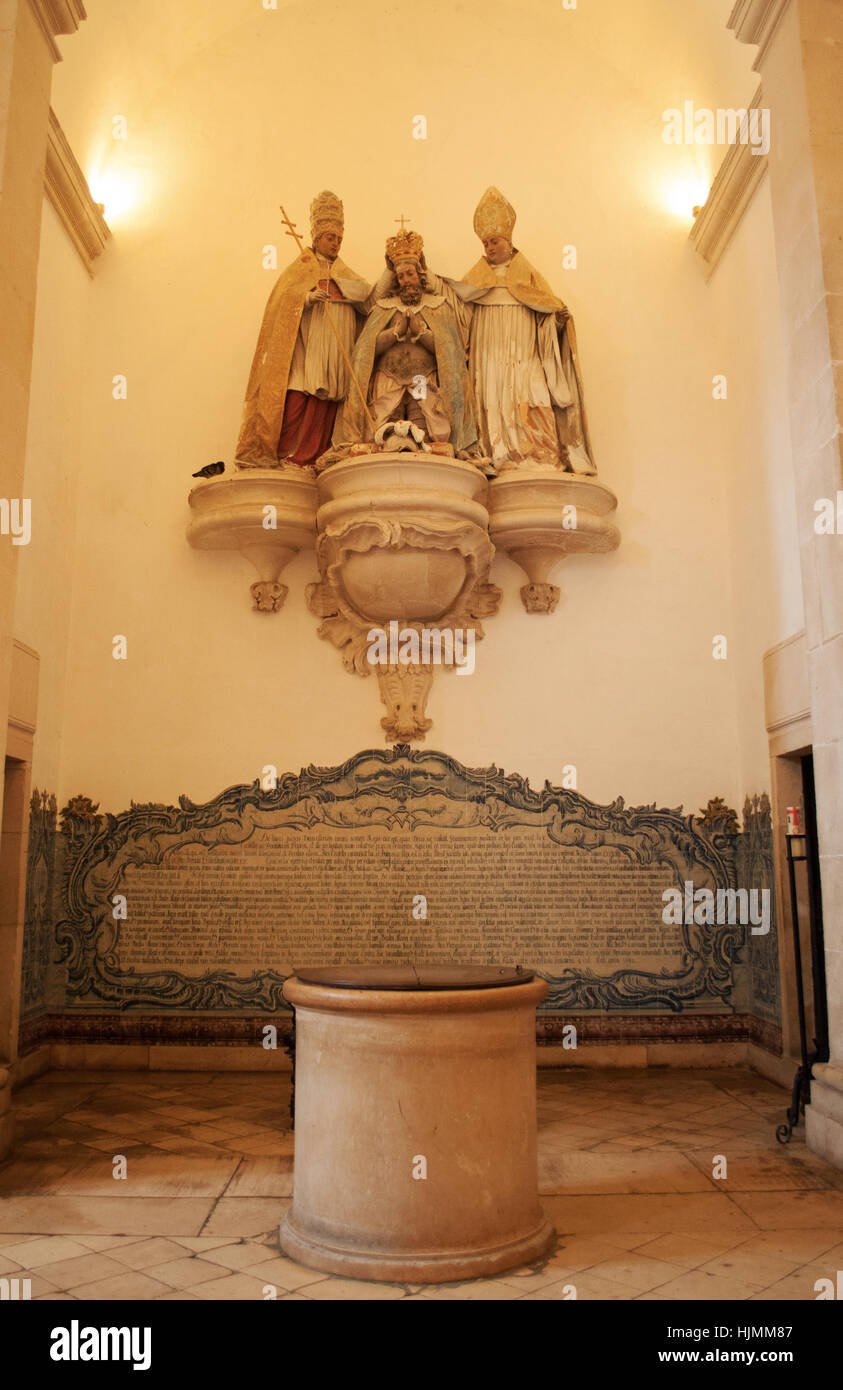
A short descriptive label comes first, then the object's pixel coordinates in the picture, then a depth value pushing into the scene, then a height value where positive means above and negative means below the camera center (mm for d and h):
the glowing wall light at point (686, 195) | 7516 +4607
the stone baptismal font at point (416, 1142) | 3176 -771
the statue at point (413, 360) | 6770 +3192
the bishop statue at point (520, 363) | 6906 +3223
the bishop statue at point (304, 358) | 6793 +3224
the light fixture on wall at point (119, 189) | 7406 +4604
